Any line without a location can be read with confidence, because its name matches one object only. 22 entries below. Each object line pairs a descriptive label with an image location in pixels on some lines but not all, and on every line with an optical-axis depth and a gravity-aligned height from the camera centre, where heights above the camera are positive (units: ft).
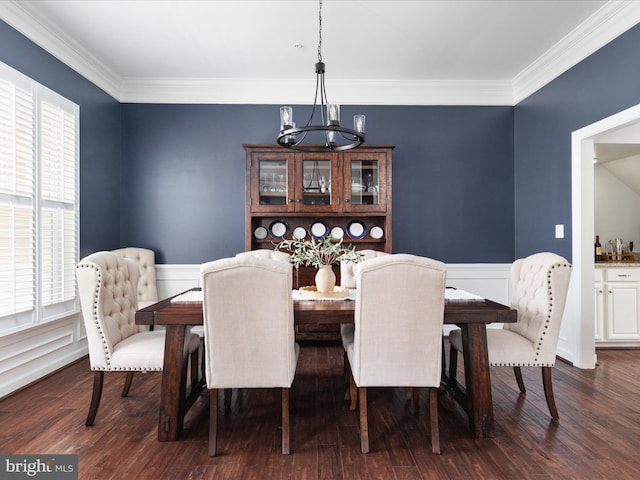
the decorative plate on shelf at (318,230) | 13.00 +0.39
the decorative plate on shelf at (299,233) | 12.95 +0.28
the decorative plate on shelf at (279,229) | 12.96 +0.42
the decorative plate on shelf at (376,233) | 13.12 +0.28
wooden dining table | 6.27 -1.84
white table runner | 7.32 -1.16
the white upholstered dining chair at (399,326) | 5.70 -1.36
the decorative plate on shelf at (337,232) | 12.98 +0.31
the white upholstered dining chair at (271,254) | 10.27 -0.37
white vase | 7.87 -0.83
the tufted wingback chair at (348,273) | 10.26 -0.90
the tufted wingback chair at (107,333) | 6.54 -1.71
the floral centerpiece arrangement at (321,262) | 7.72 -0.41
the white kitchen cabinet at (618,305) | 11.43 -2.01
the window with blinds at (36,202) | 8.23 +0.98
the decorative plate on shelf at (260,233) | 12.91 +0.28
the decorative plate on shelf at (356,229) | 13.09 +0.42
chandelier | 7.36 +2.39
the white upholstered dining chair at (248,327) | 5.62 -1.35
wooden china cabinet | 12.17 +1.87
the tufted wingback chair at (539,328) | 6.74 -1.66
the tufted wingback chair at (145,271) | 12.34 -1.01
